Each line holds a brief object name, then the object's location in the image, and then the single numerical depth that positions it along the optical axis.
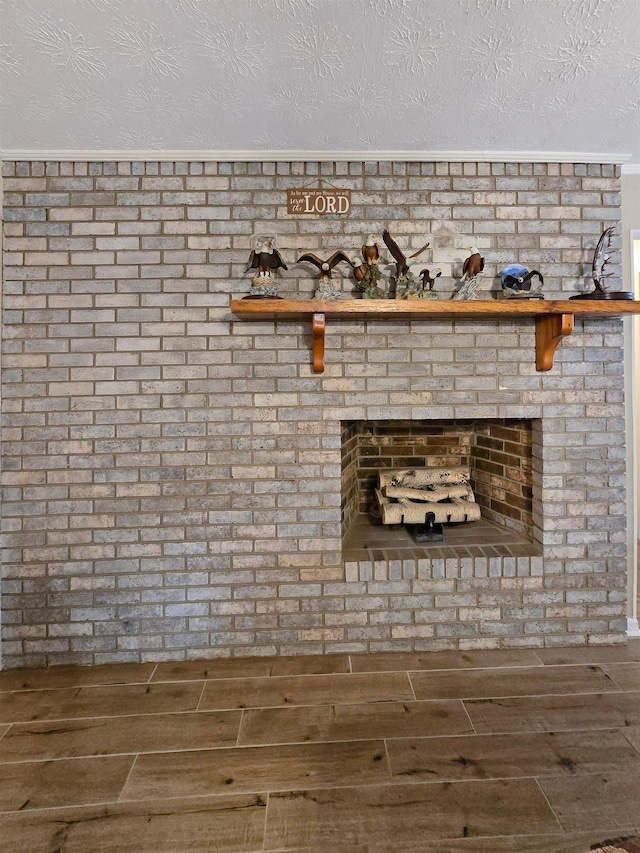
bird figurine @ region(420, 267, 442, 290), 2.03
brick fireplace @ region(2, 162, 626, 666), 2.05
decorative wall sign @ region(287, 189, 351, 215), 2.07
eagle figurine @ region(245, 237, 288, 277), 1.94
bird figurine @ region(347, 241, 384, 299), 1.98
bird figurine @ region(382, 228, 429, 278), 1.96
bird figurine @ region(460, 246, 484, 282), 1.96
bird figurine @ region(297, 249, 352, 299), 1.97
